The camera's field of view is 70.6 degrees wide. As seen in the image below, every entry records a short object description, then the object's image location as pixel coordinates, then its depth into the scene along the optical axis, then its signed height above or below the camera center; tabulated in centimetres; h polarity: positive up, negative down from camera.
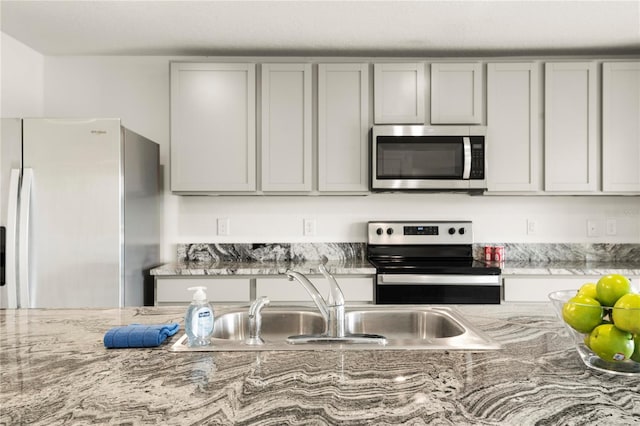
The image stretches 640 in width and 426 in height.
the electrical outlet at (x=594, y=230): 332 -11
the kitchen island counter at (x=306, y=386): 75 -33
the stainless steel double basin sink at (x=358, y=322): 151 -37
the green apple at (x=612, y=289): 93 -15
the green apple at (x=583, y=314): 92 -20
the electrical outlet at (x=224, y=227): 334 -9
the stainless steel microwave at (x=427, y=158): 297 +37
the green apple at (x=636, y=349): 90 -27
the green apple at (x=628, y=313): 86 -19
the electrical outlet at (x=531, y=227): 334 -9
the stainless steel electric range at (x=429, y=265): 272 -33
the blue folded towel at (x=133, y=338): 112 -31
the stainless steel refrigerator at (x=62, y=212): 243 +1
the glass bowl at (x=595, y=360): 93 -31
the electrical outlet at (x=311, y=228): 335 -10
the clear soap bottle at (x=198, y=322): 114 -27
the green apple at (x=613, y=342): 89 -25
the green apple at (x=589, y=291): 97 -17
